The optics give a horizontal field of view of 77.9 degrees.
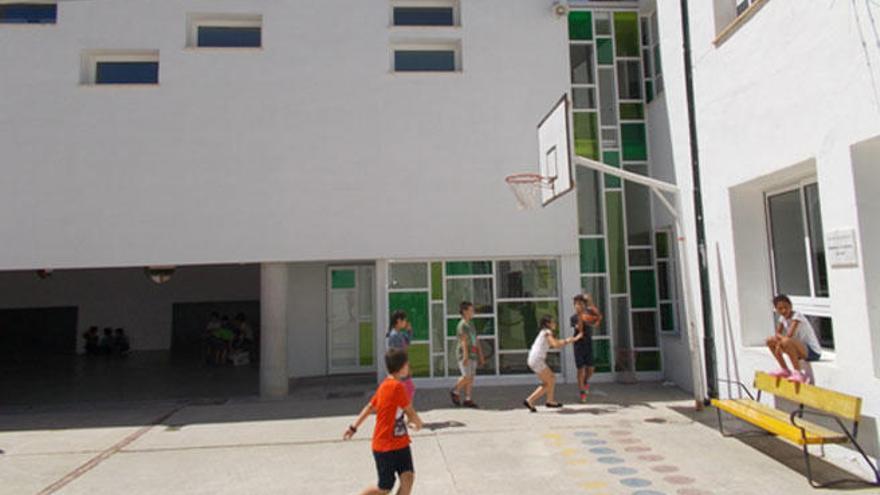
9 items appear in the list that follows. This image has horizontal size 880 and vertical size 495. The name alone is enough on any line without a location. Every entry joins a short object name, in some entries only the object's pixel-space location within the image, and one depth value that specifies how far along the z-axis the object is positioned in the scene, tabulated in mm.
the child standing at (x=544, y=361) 8766
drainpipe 8742
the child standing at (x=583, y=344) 9438
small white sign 5707
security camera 11594
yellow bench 5332
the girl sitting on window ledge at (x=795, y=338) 6406
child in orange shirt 4574
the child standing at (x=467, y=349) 9180
